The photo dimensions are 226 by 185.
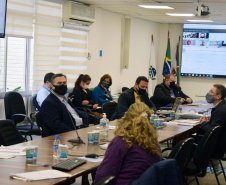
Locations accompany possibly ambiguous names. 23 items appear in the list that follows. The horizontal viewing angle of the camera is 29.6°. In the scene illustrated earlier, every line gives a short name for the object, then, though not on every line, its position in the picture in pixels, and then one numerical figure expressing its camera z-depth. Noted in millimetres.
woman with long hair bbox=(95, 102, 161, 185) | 3004
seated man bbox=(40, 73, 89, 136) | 5039
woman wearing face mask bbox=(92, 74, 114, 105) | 8984
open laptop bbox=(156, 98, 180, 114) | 6832
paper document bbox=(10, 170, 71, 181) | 2922
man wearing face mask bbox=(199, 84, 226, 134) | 5508
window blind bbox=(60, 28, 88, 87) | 8748
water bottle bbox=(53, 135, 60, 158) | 3635
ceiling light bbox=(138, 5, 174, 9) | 9219
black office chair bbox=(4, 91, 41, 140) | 6621
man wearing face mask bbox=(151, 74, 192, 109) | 8547
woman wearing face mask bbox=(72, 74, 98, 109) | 8375
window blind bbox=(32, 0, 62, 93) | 7855
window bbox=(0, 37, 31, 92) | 7285
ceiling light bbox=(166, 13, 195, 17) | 10519
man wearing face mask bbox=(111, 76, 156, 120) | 6535
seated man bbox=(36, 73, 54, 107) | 7117
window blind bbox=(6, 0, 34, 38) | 7056
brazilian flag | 13315
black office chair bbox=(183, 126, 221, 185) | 4613
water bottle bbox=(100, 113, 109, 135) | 4902
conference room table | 2986
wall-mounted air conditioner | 8504
